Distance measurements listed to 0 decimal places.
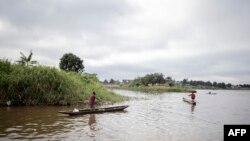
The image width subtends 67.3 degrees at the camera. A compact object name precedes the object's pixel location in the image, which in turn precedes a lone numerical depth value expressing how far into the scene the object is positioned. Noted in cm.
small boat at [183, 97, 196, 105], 2536
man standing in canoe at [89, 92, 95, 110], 1723
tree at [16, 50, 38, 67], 2228
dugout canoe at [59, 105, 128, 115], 1524
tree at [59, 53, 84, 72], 4048
